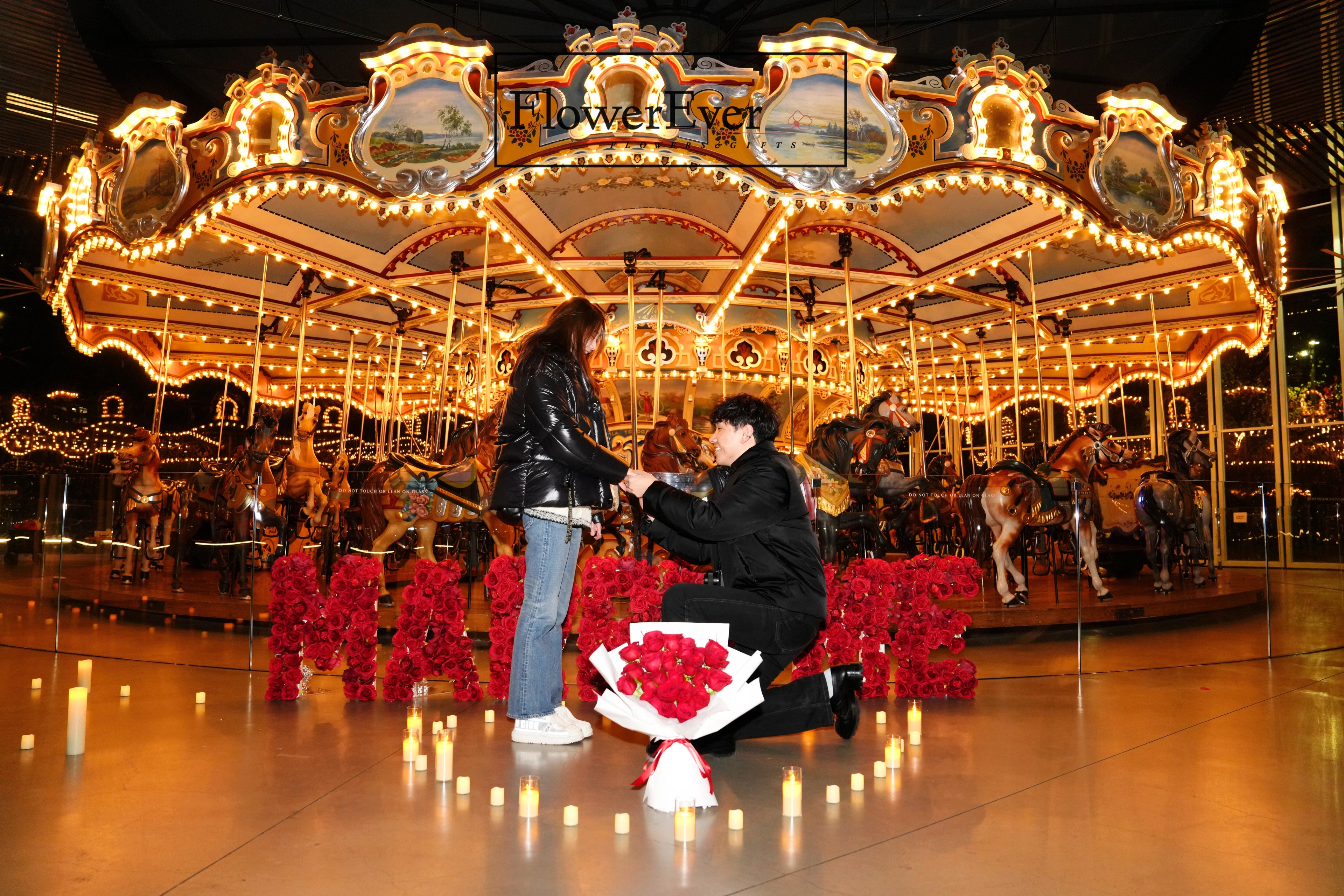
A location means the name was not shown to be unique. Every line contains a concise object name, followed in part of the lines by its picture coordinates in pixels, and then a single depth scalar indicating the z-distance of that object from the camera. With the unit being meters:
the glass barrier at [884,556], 6.66
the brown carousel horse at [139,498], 8.48
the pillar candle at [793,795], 2.81
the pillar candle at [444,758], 3.15
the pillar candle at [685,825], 2.57
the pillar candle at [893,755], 3.34
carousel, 6.41
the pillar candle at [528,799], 2.77
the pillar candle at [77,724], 3.46
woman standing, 3.61
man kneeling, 3.27
